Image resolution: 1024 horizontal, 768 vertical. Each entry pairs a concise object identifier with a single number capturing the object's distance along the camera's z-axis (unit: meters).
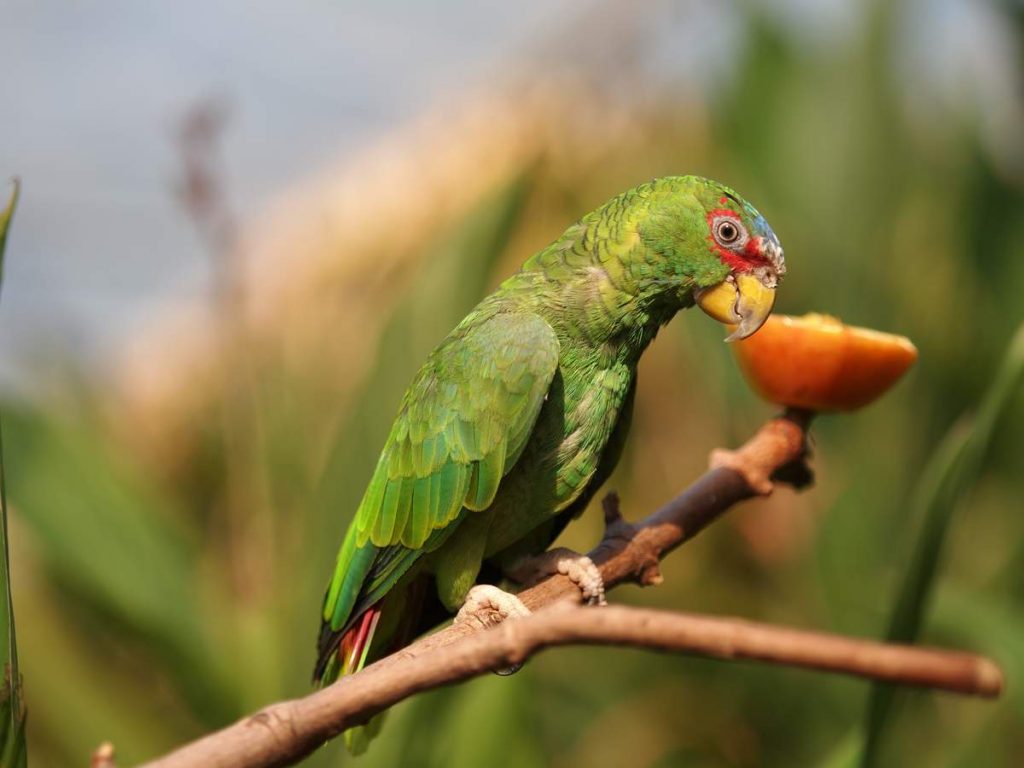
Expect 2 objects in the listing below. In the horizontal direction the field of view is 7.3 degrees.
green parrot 2.66
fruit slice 2.66
